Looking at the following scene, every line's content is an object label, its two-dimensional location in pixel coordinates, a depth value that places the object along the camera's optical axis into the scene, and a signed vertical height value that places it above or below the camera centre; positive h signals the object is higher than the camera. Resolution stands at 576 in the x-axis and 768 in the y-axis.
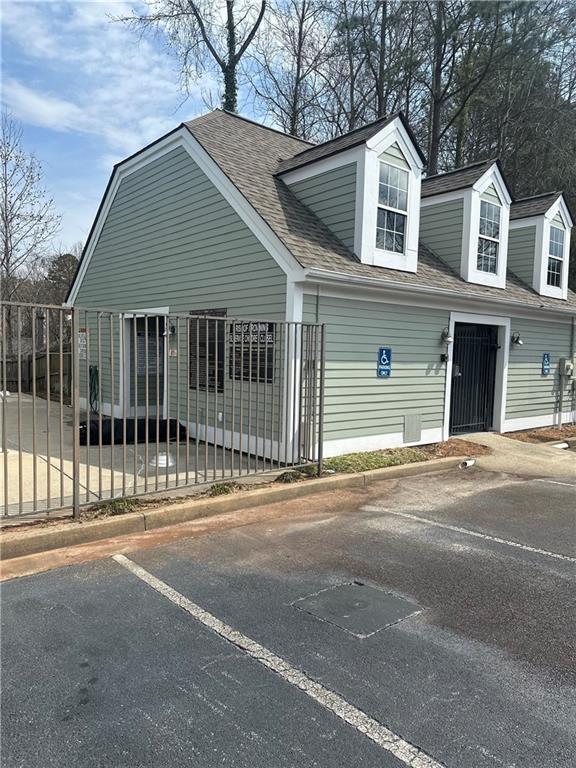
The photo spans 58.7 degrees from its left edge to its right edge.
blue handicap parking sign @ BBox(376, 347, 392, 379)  8.22 -0.24
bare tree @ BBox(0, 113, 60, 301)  16.98 +3.93
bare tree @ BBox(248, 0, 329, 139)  19.58 +10.73
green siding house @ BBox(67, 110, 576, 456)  7.67 +1.40
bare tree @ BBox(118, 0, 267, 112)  17.44 +10.89
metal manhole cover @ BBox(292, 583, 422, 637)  3.25 -1.76
